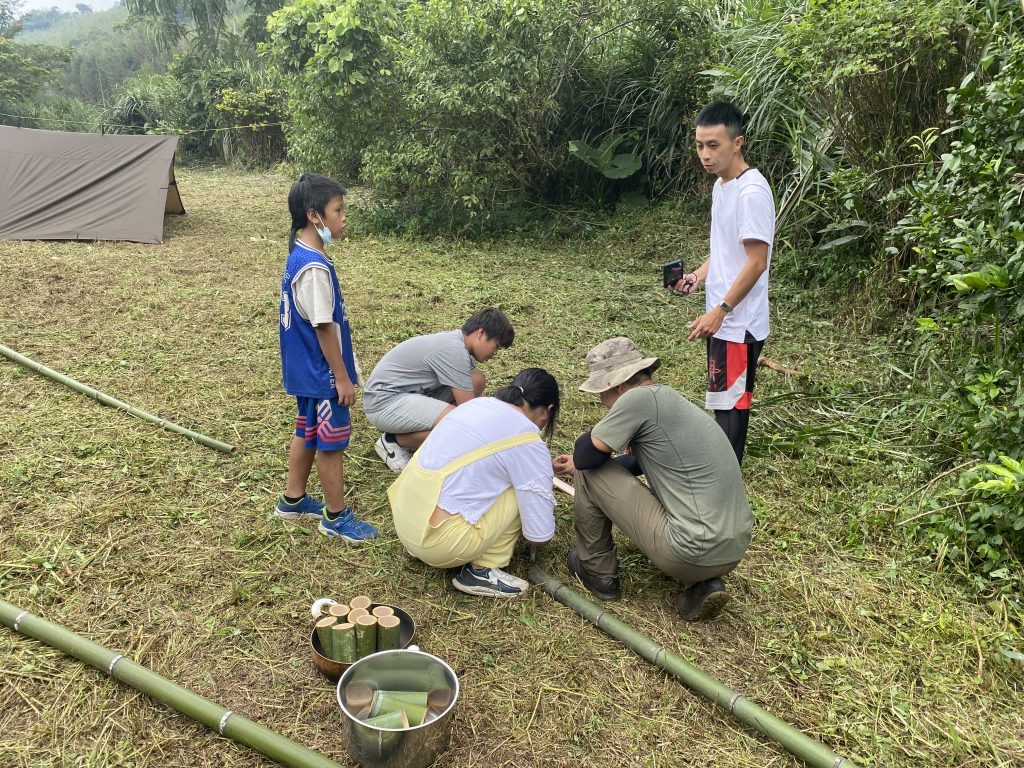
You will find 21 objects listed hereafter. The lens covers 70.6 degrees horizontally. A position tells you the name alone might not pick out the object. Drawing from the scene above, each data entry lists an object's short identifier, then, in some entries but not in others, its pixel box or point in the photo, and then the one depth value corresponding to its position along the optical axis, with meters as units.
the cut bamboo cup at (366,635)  2.19
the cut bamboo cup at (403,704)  1.94
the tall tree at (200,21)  26.77
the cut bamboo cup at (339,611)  2.29
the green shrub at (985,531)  2.54
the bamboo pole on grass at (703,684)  1.95
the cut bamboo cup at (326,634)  2.22
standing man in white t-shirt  2.74
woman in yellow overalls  2.49
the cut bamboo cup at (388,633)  2.22
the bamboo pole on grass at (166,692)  1.87
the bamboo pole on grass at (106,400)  3.62
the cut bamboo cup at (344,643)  2.18
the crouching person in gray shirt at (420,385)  3.35
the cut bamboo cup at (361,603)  2.31
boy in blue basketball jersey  2.59
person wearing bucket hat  2.35
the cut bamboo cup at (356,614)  2.23
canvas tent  8.12
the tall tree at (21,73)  21.39
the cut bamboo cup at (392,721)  1.86
